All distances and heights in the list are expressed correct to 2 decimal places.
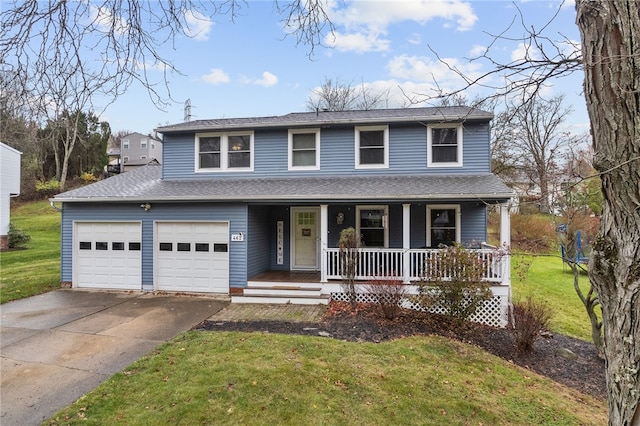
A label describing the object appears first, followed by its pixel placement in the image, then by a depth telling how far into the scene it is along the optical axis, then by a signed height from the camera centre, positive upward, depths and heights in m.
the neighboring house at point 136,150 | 42.12 +8.98
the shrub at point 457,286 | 7.61 -1.47
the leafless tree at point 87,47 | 2.85 +1.55
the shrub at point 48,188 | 29.91 +2.92
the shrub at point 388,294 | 8.15 -1.84
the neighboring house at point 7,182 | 17.67 +2.14
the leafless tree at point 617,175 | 2.07 +0.29
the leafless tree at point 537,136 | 23.48 +6.17
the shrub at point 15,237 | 17.91 -0.86
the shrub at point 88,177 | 31.00 +4.02
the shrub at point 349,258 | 9.29 -1.00
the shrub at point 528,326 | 6.82 -2.12
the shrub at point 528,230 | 19.06 -0.51
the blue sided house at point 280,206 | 9.88 +0.48
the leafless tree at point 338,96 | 26.25 +9.90
